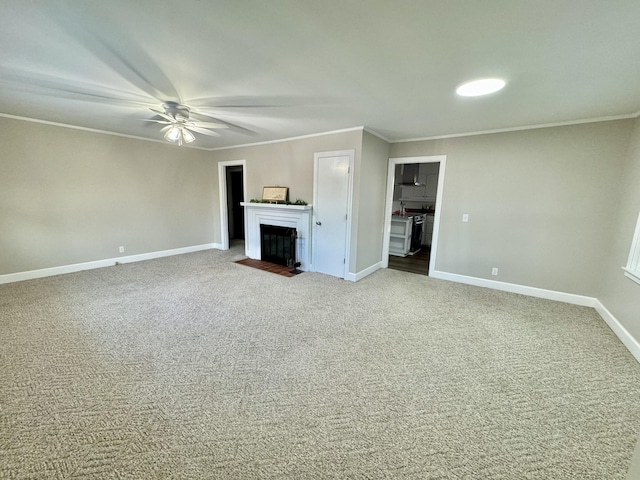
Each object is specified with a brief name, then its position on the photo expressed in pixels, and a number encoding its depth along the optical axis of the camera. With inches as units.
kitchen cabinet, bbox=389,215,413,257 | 222.8
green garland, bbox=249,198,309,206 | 176.4
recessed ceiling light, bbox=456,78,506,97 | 82.1
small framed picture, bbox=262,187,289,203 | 185.5
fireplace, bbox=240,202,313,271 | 176.2
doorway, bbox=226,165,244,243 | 274.4
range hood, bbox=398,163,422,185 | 276.4
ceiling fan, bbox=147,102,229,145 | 110.0
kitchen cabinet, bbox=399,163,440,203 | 273.6
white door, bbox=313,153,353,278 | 155.7
